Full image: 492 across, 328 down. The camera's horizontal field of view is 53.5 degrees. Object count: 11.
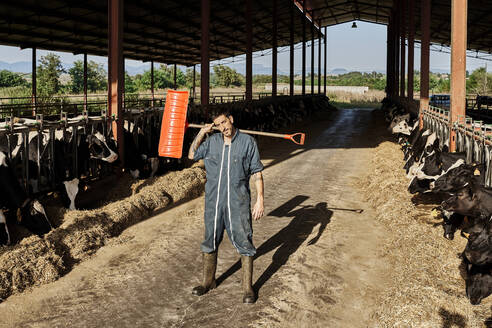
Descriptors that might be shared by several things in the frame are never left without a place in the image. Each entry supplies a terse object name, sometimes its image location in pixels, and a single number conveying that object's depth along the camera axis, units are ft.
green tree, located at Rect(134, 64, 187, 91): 290.31
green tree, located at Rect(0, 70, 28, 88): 261.65
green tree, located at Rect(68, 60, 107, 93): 279.49
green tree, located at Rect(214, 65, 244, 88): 337.93
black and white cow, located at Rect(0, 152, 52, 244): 20.98
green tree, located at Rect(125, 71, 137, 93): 277.03
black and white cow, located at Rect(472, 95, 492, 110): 101.45
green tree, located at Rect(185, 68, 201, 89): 315.17
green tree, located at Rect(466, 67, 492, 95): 254.06
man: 16.07
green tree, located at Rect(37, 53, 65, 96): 188.34
